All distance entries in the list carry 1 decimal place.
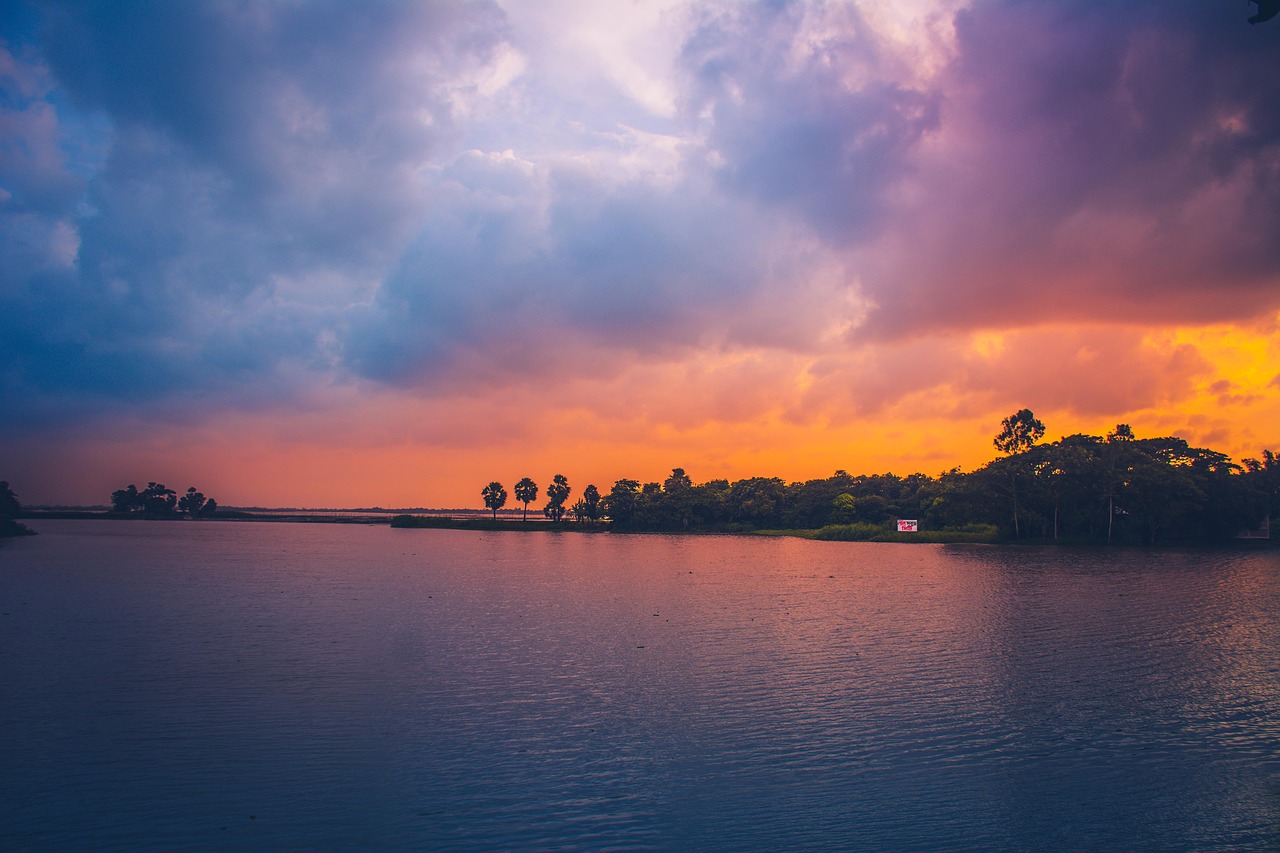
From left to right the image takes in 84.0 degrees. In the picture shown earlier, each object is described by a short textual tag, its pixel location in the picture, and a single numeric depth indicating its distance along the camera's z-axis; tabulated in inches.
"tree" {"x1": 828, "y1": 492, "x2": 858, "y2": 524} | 5482.3
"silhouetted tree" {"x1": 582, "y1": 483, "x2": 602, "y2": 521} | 7485.2
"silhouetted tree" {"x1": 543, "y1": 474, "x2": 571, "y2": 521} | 7800.2
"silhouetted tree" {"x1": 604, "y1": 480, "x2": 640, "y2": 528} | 6953.7
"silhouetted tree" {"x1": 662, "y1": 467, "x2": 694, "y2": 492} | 6810.5
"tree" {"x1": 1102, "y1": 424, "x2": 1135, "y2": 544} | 3959.2
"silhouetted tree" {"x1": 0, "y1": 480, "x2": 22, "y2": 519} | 4456.2
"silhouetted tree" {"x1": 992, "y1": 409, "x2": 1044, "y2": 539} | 4416.8
